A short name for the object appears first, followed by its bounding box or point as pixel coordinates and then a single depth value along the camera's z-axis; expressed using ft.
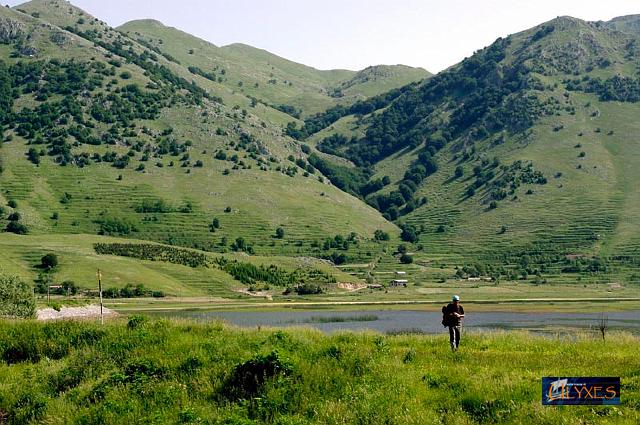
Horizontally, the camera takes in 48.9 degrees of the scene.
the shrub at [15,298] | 224.12
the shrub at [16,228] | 642.22
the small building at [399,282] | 611.47
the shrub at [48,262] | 509.84
